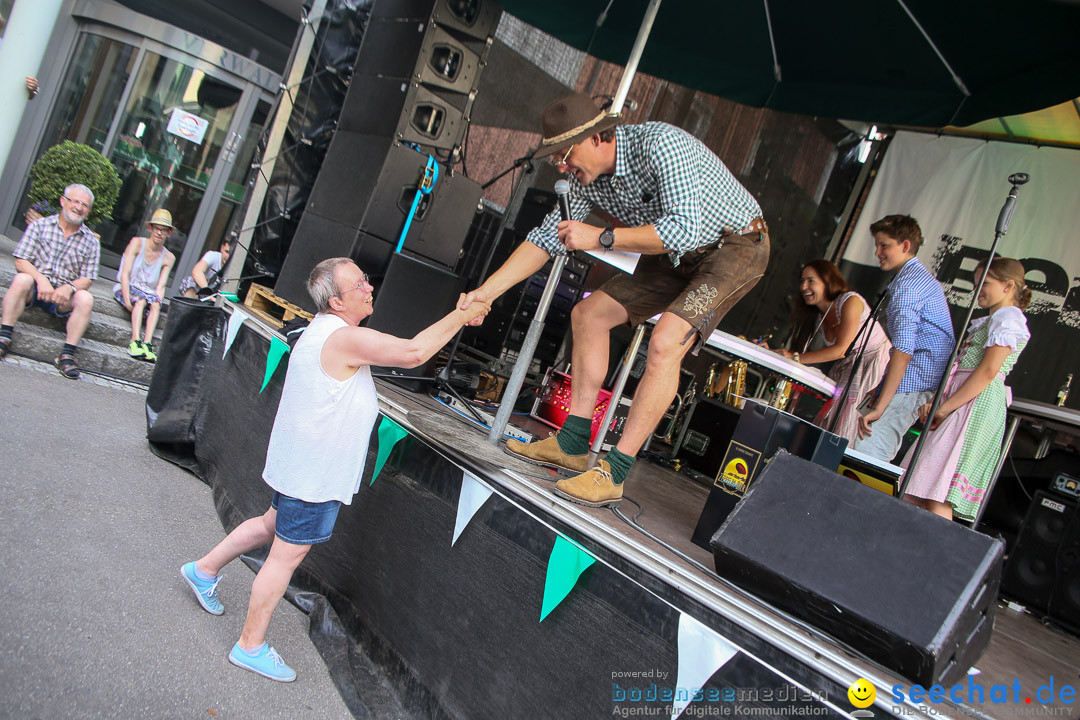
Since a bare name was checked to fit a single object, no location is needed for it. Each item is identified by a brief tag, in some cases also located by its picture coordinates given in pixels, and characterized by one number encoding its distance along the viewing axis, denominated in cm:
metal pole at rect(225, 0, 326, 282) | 482
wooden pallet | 382
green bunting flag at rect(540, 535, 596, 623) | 180
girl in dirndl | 293
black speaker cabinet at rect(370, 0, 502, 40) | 395
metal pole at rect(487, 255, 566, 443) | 259
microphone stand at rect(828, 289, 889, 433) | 329
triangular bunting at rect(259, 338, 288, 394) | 304
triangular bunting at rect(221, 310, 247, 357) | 364
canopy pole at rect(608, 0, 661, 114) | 302
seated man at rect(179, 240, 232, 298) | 525
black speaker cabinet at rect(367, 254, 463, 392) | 360
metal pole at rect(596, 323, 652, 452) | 340
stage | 149
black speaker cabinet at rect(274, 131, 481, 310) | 378
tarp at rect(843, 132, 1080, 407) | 504
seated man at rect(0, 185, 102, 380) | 485
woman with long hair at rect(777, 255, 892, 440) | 382
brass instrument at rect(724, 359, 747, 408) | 454
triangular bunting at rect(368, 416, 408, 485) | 252
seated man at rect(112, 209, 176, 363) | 580
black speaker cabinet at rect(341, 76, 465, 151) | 390
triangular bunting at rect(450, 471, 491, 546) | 210
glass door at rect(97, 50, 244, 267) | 782
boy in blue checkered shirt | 324
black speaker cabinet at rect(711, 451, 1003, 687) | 138
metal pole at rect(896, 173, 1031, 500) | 247
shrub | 655
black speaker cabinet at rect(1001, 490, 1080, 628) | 323
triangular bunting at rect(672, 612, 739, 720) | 150
